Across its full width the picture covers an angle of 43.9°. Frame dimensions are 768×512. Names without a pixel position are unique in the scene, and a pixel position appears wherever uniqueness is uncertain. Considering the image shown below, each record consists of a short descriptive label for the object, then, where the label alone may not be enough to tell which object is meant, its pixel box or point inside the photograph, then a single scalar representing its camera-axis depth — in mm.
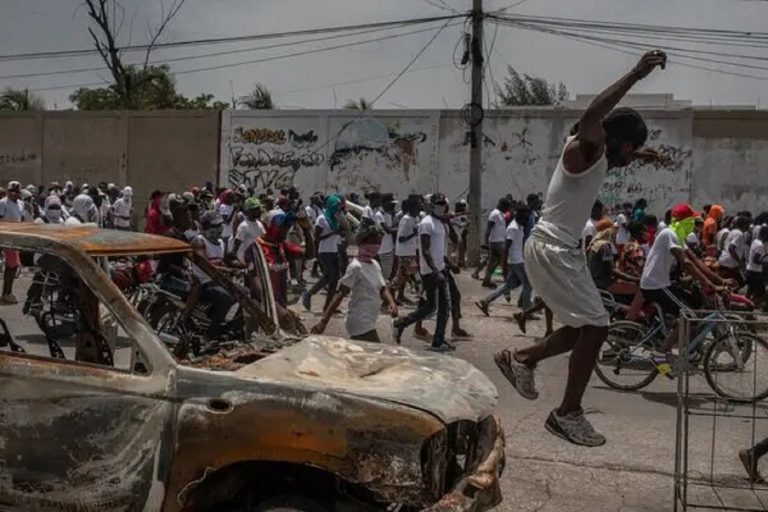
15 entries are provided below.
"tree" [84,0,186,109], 41188
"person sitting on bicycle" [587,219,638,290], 10180
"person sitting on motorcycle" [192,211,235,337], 7721
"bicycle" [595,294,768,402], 8211
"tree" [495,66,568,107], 51031
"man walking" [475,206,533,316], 13047
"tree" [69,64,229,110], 44156
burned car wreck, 3744
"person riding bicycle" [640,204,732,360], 9016
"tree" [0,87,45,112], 43938
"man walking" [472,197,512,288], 16328
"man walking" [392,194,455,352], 10891
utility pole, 21406
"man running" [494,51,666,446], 4512
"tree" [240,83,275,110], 35438
